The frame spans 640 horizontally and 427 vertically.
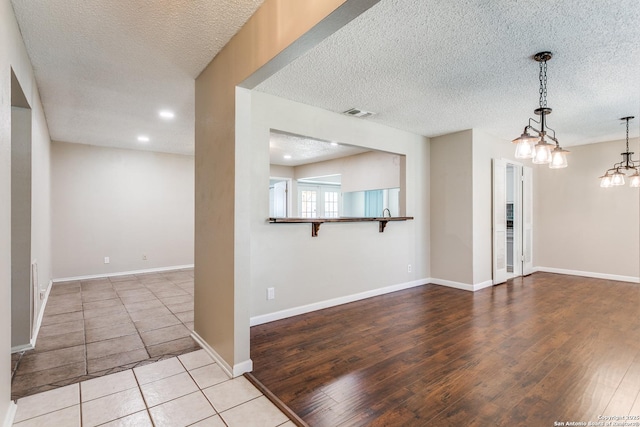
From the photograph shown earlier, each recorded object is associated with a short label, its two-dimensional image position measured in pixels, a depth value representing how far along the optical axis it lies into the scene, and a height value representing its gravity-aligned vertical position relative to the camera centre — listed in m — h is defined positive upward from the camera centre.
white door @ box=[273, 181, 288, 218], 8.45 +0.43
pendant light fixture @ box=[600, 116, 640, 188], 4.30 +0.47
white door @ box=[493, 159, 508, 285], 5.04 -0.16
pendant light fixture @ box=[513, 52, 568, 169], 2.51 +0.53
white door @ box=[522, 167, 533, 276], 5.91 -0.14
